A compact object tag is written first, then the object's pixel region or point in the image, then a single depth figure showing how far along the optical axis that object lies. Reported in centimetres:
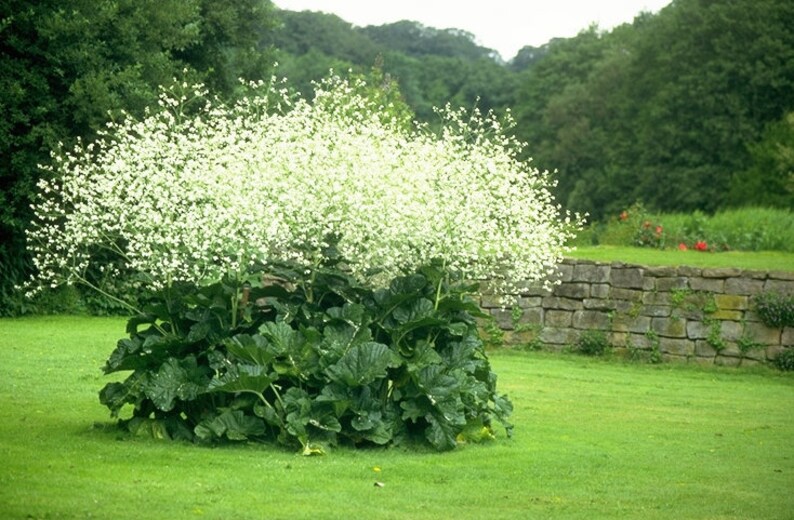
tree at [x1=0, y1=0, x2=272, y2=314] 2202
